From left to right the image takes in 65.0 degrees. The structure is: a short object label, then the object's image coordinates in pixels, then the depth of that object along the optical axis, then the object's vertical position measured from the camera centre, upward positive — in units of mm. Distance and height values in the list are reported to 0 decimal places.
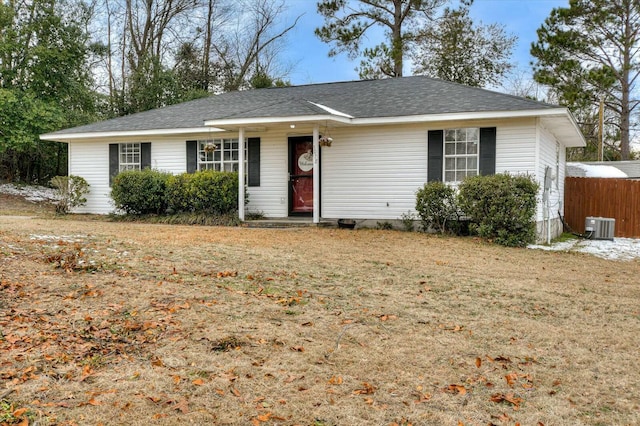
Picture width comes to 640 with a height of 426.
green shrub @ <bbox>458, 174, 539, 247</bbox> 9477 -266
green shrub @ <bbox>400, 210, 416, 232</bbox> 11477 -665
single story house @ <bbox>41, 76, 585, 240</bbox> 10805 +1147
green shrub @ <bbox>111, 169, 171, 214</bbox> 12719 +27
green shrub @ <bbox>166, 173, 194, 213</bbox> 12336 -40
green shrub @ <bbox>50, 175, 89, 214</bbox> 14531 -37
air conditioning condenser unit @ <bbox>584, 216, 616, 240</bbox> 12453 -865
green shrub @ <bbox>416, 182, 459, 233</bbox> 10570 -296
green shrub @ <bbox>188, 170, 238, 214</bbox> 12062 +13
